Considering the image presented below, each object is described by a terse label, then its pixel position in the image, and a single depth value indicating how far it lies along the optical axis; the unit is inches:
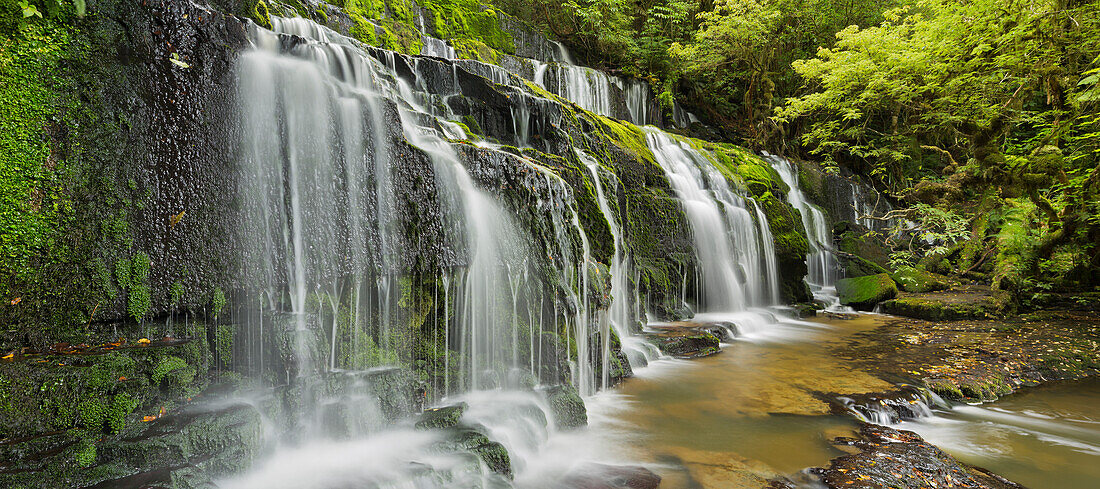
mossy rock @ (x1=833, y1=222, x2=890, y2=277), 541.0
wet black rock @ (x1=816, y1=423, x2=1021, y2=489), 132.3
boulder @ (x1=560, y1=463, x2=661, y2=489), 139.7
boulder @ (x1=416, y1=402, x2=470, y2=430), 155.9
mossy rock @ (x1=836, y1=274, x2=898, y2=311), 450.6
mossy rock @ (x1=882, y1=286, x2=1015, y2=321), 374.9
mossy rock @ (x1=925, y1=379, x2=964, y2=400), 205.2
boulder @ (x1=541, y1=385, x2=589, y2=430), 181.8
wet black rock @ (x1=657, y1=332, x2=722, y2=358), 277.4
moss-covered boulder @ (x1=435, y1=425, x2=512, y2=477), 141.2
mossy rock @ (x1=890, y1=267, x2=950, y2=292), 479.5
